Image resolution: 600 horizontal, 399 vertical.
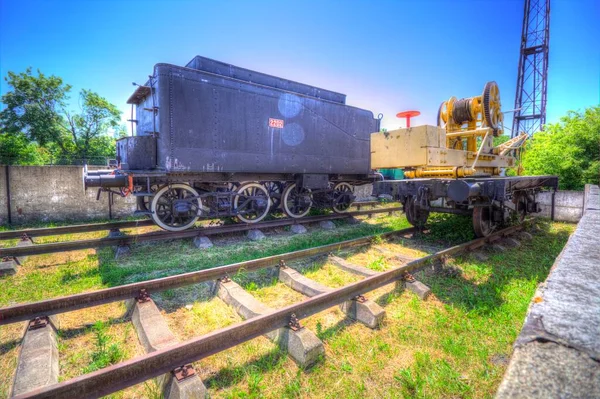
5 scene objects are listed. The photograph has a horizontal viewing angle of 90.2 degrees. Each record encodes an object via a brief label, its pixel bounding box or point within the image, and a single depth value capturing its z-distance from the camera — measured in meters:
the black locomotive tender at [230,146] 6.39
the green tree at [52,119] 34.19
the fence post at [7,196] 8.36
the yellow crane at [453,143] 5.90
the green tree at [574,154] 10.07
